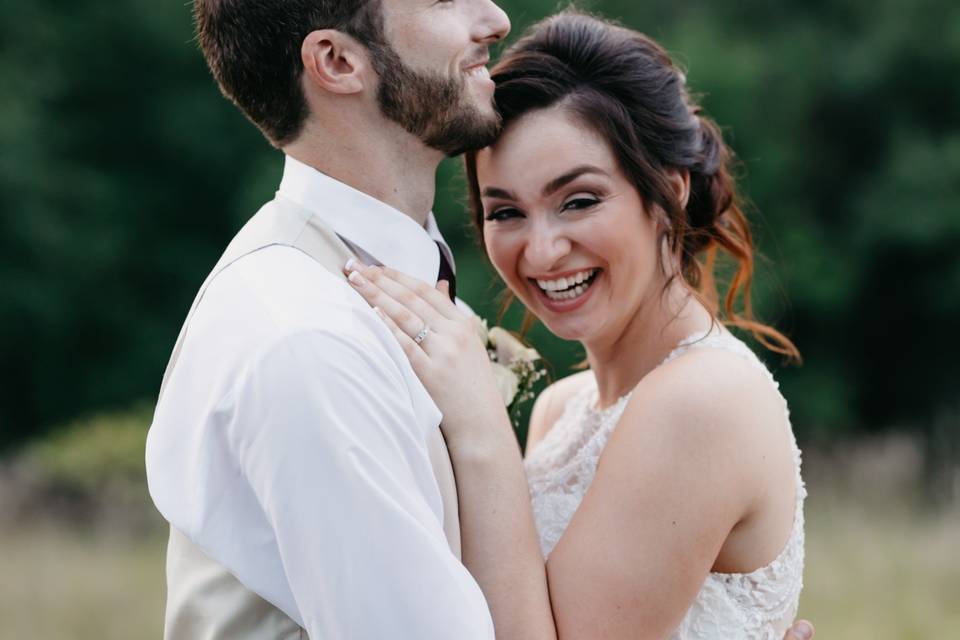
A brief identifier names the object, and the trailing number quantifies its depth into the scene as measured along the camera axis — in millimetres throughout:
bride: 2514
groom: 2100
